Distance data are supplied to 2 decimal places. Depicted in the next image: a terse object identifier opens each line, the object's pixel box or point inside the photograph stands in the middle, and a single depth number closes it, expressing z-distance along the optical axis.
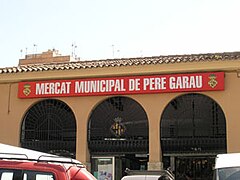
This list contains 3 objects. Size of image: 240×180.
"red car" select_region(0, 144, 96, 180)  6.01
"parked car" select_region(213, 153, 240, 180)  7.61
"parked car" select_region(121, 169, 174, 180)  10.51
